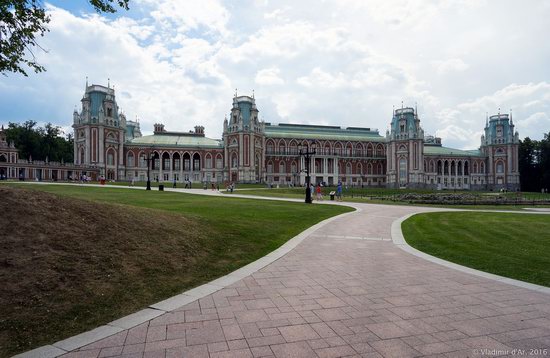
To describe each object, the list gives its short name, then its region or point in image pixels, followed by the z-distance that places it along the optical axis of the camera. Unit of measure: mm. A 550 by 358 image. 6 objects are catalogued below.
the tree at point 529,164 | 90781
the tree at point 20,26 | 7641
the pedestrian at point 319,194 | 35412
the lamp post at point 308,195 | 28047
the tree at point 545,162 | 82894
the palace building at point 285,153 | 71500
